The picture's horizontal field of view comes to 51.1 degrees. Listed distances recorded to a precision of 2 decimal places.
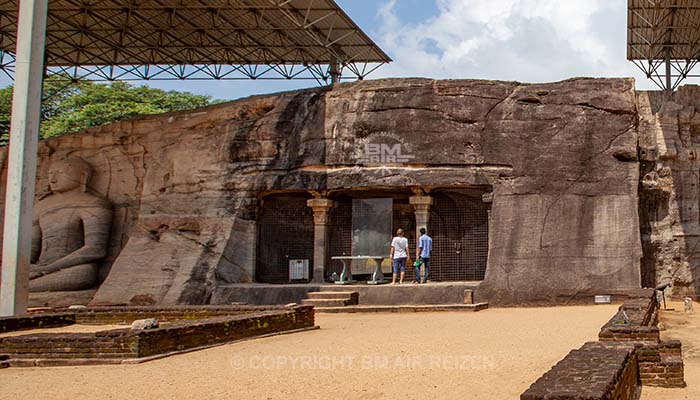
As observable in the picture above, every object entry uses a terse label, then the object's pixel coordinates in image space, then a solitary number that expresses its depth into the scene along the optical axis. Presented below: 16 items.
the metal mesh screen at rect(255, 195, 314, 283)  20.39
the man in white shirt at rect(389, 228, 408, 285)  17.80
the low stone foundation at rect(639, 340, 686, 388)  7.60
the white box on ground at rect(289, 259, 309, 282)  20.17
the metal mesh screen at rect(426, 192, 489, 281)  19.48
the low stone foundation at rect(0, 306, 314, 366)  9.34
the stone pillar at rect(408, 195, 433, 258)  18.59
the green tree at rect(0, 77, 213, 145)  41.00
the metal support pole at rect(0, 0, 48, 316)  14.25
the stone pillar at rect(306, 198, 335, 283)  19.20
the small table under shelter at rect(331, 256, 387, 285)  18.34
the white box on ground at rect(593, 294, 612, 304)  16.44
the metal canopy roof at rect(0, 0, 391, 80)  24.14
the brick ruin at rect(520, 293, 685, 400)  4.91
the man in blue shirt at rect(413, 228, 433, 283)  17.67
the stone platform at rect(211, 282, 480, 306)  16.70
